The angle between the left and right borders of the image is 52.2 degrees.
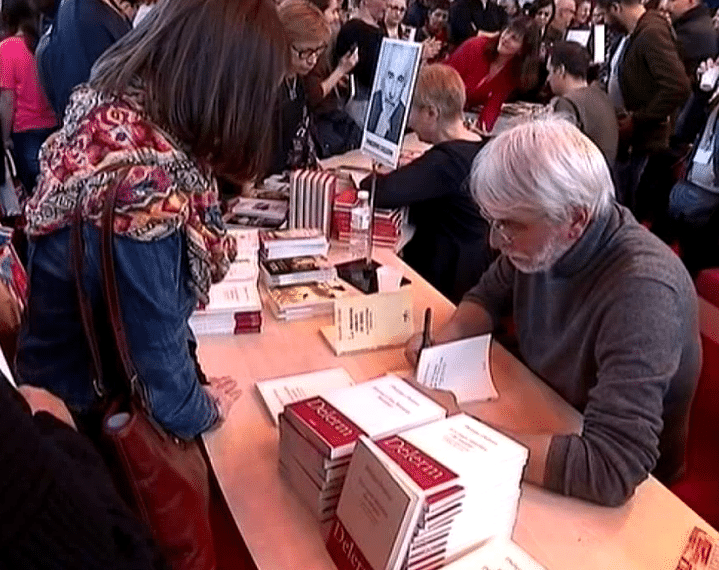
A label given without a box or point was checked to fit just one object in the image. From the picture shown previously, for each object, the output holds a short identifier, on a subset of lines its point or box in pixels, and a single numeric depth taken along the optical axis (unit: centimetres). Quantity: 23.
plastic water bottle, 218
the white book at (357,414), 103
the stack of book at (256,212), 224
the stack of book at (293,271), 184
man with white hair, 118
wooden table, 108
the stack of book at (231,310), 163
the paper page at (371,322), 158
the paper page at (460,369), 142
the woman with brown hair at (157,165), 102
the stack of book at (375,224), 220
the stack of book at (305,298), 173
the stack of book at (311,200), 217
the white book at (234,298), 164
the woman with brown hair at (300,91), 264
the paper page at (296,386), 138
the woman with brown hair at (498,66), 435
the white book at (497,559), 97
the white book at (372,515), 88
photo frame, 194
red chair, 168
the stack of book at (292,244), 196
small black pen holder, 190
